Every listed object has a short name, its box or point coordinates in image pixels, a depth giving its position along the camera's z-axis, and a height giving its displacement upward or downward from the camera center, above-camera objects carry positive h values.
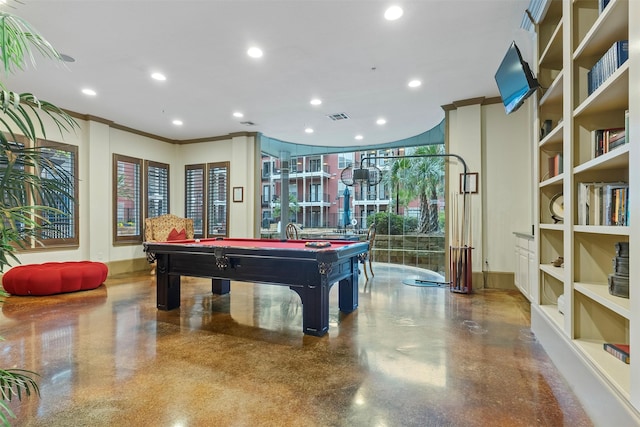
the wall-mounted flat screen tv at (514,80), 3.05 +1.30
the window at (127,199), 7.00 +0.34
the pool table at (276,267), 3.40 -0.58
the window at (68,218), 5.86 +0.00
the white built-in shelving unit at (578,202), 1.66 +0.09
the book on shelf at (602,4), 2.11 +1.32
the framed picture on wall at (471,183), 5.58 +0.53
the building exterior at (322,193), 8.54 +0.57
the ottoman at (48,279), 4.95 -0.95
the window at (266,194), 8.40 +0.53
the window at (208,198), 7.97 +0.41
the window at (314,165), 9.20 +1.35
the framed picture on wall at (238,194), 7.71 +0.48
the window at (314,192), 9.12 +0.60
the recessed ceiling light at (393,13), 3.14 +1.91
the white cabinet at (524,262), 4.16 -0.62
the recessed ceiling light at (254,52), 3.90 +1.90
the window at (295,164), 9.22 +1.39
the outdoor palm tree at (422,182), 7.61 +0.78
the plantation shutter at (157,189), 7.74 +0.62
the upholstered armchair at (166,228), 7.30 -0.30
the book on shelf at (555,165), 3.00 +0.46
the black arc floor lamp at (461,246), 5.22 -0.49
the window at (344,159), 9.09 +1.49
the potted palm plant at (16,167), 1.33 +0.20
